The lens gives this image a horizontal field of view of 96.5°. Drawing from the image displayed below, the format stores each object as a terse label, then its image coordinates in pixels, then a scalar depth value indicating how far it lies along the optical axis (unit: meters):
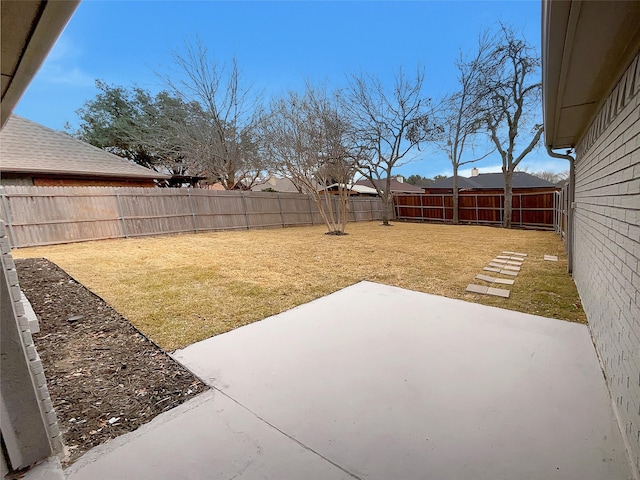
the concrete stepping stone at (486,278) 4.19
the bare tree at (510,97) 11.06
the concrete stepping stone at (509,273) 4.53
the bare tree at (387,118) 12.14
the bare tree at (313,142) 9.68
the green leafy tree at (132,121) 15.12
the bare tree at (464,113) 12.19
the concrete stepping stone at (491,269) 4.78
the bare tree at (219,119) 13.40
